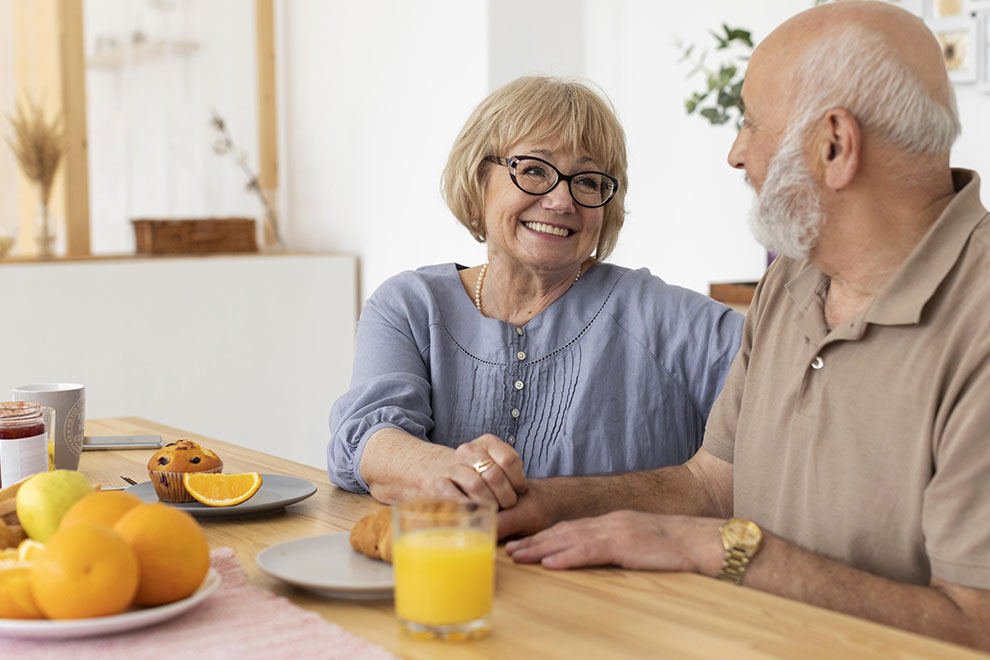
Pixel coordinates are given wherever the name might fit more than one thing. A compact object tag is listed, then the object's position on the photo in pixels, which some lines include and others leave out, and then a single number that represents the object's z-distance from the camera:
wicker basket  4.21
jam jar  1.46
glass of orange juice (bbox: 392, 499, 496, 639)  0.95
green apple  1.09
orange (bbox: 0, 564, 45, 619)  0.94
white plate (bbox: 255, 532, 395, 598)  1.07
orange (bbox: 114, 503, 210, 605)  0.96
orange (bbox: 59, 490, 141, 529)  0.98
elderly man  1.16
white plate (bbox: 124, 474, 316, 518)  1.40
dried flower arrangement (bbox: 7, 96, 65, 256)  4.00
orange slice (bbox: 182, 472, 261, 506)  1.42
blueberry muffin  1.43
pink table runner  0.93
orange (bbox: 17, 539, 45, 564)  0.98
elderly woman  1.84
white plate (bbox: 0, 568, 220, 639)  0.92
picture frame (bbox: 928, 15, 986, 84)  2.83
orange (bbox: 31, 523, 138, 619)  0.91
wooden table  0.95
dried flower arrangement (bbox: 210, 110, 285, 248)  4.59
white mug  1.65
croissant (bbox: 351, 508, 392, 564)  1.16
